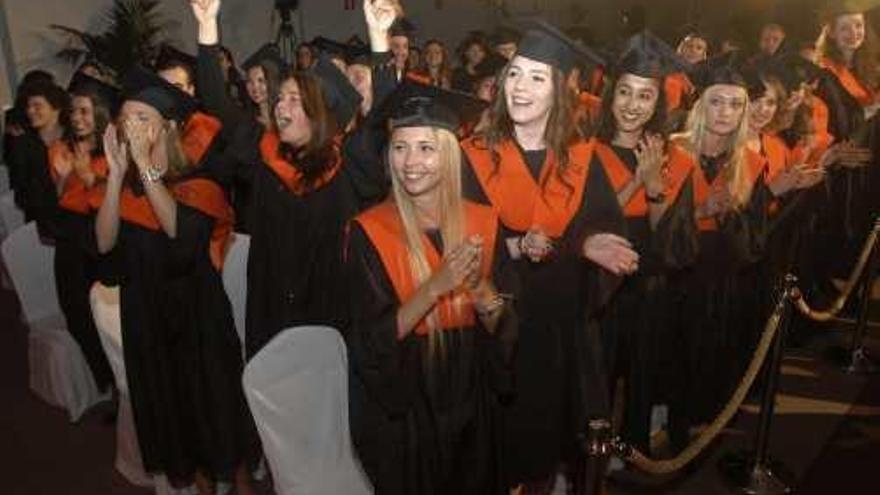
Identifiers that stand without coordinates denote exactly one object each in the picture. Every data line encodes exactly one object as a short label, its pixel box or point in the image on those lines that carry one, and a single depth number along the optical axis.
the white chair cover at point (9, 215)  5.95
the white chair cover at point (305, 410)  2.56
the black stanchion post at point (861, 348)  5.31
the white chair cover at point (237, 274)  3.81
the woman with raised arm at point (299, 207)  3.62
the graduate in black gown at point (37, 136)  5.32
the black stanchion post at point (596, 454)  2.63
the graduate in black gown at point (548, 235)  3.17
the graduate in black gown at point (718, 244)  3.82
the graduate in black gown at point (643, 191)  3.59
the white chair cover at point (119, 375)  3.66
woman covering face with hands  3.30
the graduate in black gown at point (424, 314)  2.65
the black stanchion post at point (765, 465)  3.94
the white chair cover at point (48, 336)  4.80
